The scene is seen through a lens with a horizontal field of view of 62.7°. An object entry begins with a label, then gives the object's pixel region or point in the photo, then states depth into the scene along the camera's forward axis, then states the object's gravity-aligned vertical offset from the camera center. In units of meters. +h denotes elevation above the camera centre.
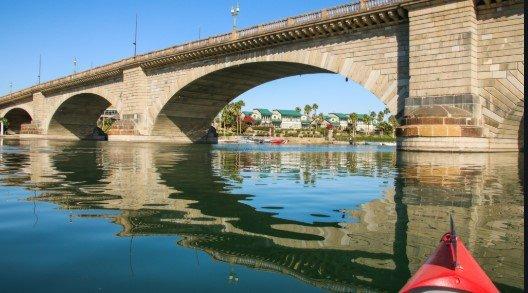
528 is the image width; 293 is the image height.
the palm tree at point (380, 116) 126.12 +10.83
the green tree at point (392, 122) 110.19 +8.19
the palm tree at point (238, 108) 93.95 +9.30
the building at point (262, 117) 120.12 +9.63
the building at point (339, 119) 138.16 +10.77
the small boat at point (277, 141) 70.38 +1.71
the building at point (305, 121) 126.70 +9.20
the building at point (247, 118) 111.11 +8.63
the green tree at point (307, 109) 120.12 +11.97
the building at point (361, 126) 133.64 +8.58
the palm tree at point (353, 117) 102.38 +8.50
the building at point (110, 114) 105.42 +9.49
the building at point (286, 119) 122.50 +9.41
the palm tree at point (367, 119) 114.19 +9.07
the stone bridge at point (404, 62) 20.44 +5.87
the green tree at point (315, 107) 119.62 +12.52
